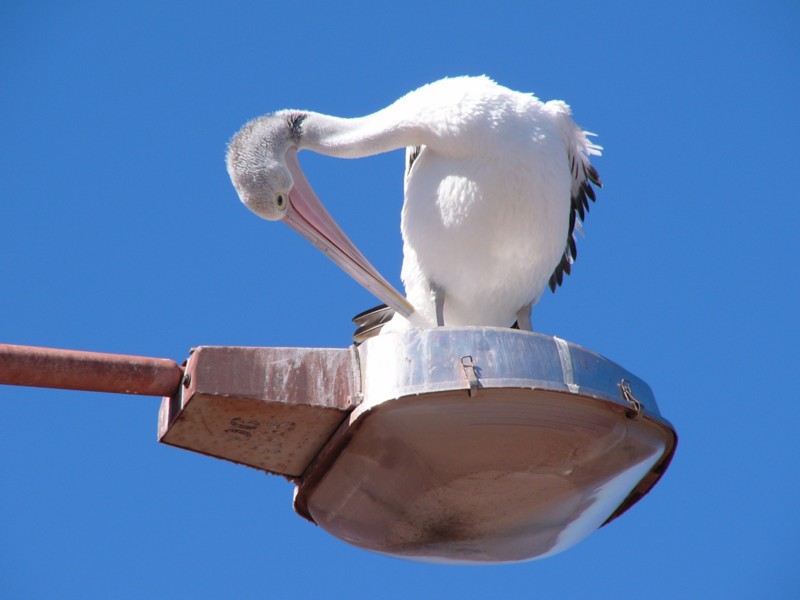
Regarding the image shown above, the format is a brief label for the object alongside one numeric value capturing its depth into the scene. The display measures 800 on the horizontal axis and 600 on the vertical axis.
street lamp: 11.99
